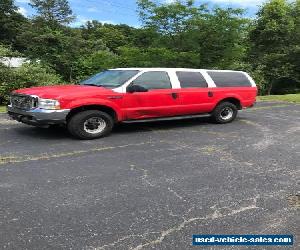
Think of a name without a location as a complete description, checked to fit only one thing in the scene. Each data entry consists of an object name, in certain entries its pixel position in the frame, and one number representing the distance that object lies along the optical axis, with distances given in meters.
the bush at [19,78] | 8.64
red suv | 4.97
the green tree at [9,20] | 39.64
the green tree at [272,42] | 18.86
